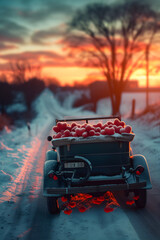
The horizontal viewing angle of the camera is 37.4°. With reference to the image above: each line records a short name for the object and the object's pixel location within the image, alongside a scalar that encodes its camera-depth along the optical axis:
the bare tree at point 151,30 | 18.50
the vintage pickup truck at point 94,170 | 4.38
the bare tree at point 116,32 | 18.83
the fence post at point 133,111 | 20.41
